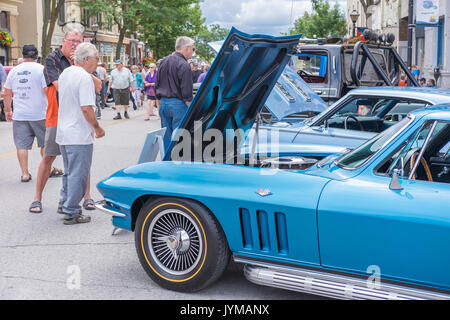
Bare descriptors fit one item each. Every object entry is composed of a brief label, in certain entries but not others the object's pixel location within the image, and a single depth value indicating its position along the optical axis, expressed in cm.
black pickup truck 1033
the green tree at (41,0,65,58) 3023
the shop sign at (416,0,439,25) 1686
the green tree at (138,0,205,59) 4659
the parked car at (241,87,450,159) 586
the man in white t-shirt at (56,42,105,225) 568
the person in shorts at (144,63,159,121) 1855
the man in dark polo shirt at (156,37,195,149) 822
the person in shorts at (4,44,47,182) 796
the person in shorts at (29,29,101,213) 634
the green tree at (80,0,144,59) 4097
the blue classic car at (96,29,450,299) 340
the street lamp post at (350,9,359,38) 3047
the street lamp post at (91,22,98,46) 3572
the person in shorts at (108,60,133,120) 1862
